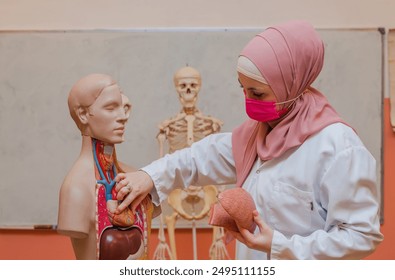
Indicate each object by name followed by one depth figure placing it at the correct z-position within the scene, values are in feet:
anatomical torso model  9.48
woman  8.98
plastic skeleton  13.48
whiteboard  15.09
